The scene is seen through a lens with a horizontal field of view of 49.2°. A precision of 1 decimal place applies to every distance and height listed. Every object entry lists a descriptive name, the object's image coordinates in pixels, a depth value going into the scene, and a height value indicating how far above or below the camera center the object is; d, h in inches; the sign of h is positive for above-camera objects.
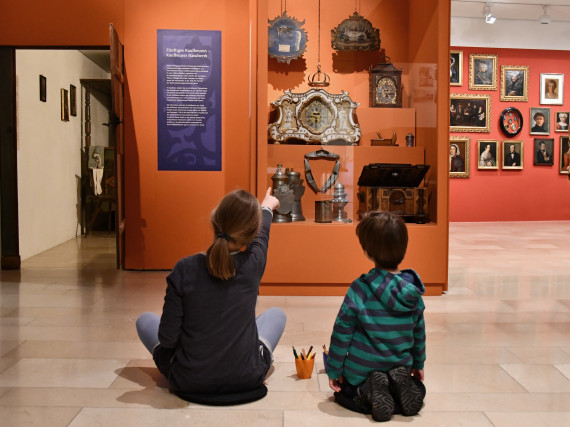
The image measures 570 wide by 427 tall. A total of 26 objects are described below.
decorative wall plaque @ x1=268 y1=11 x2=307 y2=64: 238.9 +53.0
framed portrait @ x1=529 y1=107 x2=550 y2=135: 518.6 +45.6
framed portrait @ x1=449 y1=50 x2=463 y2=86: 506.3 +87.3
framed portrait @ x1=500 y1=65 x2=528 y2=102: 512.1 +76.5
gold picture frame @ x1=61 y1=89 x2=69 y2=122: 382.6 +42.1
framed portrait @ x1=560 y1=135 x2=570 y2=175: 521.0 +16.6
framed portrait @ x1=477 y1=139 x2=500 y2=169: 508.4 +18.3
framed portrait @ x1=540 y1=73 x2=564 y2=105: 520.1 +72.8
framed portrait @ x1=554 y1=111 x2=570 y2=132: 522.9 +45.1
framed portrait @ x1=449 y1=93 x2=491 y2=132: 508.4 +51.7
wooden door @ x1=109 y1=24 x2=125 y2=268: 242.4 +19.0
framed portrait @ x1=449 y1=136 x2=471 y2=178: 505.4 +15.6
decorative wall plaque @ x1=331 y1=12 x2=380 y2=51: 248.2 +56.0
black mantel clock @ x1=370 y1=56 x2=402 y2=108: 249.6 +36.4
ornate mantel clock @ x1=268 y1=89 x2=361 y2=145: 240.5 +21.8
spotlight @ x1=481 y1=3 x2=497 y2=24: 461.4 +120.2
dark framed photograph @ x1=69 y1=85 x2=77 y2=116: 405.4 +47.9
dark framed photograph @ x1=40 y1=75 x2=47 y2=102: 333.6 +45.8
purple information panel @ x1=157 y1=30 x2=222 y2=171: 270.2 +32.6
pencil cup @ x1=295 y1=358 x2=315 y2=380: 129.8 -40.3
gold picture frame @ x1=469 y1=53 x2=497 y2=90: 507.8 +84.5
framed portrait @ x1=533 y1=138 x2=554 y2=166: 518.0 +19.9
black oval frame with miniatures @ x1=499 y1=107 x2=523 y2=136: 512.1 +44.8
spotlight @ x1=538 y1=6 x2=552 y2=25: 480.4 +121.7
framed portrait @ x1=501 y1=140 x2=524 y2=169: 511.2 +17.7
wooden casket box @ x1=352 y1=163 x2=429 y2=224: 228.2 -5.9
